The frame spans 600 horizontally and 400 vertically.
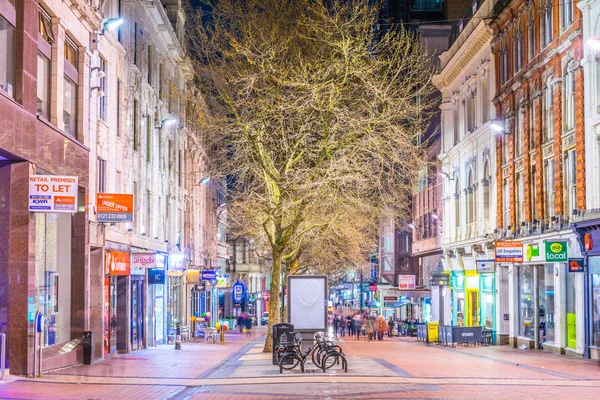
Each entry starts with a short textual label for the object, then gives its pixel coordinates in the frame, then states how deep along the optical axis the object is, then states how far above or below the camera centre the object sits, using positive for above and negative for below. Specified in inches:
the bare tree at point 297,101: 1142.3 +204.3
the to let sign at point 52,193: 784.9 +58.0
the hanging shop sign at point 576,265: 1170.6 -13.7
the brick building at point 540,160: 1224.2 +144.2
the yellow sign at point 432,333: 1688.0 -145.6
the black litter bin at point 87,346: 994.7 -97.2
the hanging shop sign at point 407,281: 2544.3 -72.0
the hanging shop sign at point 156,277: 1406.3 -29.8
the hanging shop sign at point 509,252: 1347.2 +3.9
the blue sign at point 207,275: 1850.4 -35.9
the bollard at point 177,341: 1370.6 -127.7
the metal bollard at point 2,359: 721.0 -80.8
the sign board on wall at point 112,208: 1042.7 +58.6
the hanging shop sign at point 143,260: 1285.7 -2.6
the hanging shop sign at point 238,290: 2683.1 -97.7
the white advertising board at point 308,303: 1043.9 -54.0
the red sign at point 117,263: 1116.0 -5.7
